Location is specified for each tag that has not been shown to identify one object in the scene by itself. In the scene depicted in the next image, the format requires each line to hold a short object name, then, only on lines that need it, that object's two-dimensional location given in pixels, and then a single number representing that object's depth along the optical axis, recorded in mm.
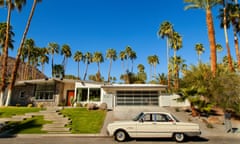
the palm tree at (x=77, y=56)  56625
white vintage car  9148
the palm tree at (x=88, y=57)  58875
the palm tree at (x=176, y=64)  37731
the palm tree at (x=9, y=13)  22500
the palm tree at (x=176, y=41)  40250
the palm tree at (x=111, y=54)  56250
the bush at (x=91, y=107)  19719
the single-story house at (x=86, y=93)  22719
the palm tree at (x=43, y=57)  50578
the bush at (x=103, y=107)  19738
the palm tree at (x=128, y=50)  56156
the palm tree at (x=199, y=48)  46312
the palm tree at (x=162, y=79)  35675
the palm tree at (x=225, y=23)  23056
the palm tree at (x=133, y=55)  56231
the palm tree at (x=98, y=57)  56656
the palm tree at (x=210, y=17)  20053
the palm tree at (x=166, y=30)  39169
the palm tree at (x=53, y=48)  49784
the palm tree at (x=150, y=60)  58225
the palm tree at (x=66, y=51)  50188
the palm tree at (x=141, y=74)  50316
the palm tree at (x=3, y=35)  32606
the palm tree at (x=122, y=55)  56469
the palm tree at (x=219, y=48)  48819
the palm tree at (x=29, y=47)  44625
